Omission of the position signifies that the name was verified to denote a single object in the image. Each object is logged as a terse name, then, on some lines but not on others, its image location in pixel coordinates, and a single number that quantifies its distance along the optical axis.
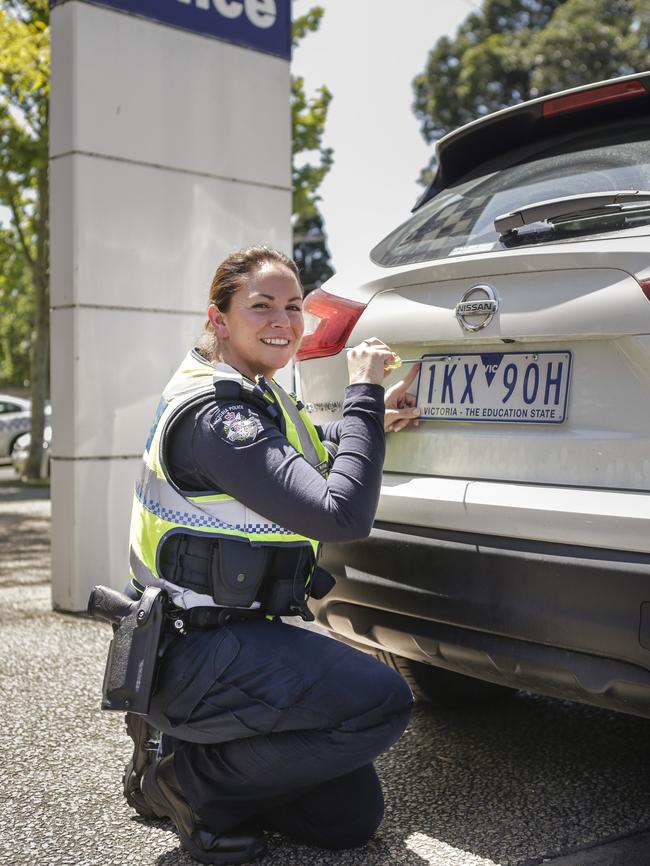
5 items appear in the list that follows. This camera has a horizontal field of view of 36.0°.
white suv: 2.17
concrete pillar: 5.00
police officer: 2.32
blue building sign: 5.29
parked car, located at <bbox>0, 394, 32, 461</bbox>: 18.78
